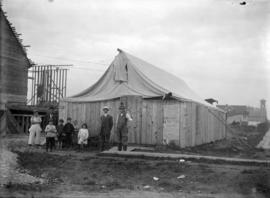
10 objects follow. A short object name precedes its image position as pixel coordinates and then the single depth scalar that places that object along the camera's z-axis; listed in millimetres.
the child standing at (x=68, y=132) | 14432
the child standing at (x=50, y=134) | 13383
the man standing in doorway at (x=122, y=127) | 12953
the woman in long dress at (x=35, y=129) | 14617
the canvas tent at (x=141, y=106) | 14703
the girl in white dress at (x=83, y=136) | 14266
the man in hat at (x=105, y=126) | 13641
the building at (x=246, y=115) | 63938
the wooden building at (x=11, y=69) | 23266
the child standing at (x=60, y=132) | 14383
